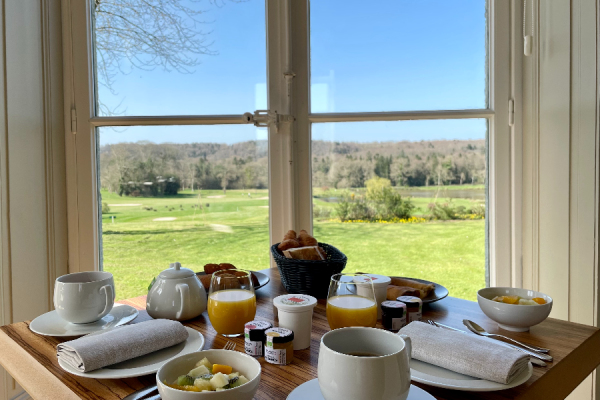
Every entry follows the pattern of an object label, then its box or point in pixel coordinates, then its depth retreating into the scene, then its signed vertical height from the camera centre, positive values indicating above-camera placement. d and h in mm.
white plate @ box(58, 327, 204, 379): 700 -309
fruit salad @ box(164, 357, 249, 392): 574 -271
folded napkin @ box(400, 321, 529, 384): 668 -284
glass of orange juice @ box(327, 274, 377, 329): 855 -244
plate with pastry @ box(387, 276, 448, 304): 1087 -286
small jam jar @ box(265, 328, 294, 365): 760 -293
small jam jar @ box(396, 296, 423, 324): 979 -291
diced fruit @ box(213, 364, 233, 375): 625 -271
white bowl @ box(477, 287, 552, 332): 892 -281
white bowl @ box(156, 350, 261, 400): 546 -267
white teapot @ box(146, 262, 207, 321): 979 -257
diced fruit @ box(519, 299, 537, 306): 939 -269
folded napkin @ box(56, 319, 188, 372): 714 -279
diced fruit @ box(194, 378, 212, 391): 573 -269
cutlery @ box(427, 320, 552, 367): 757 -323
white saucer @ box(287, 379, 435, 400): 619 -310
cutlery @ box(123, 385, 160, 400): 646 -321
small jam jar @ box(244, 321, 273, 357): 797 -292
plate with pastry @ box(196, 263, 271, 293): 1217 -263
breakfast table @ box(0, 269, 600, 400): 675 -326
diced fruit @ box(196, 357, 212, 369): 636 -266
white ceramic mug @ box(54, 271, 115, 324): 914 -245
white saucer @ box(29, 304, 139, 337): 910 -308
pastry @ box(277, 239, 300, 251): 1262 -178
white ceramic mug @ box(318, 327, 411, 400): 519 -238
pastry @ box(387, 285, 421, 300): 1081 -279
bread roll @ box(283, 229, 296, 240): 1338 -159
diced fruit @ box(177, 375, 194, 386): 595 -274
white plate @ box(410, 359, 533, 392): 651 -314
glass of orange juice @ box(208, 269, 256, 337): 892 -246
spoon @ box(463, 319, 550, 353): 822 -320
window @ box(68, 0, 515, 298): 2057 +250
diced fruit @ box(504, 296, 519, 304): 959 -268
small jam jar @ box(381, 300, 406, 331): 931 -292
